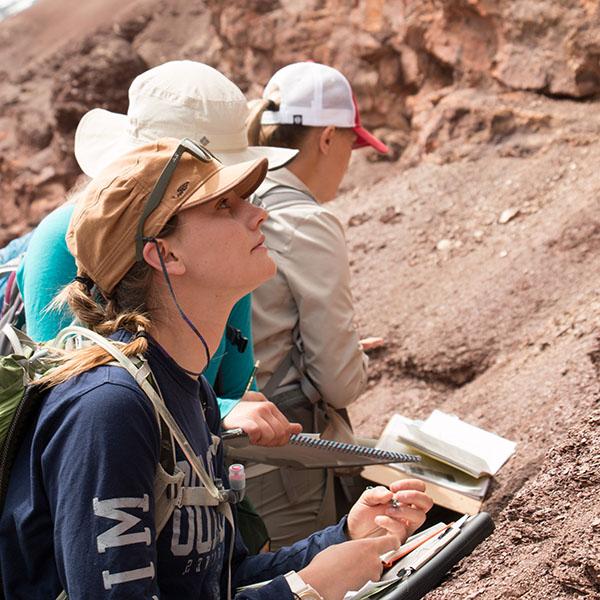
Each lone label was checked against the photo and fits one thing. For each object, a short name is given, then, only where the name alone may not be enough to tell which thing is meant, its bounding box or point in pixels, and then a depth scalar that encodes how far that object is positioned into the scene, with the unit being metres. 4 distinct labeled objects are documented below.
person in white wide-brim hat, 2.98
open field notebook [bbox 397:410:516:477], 3.87
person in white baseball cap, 3.66
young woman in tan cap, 2.02
